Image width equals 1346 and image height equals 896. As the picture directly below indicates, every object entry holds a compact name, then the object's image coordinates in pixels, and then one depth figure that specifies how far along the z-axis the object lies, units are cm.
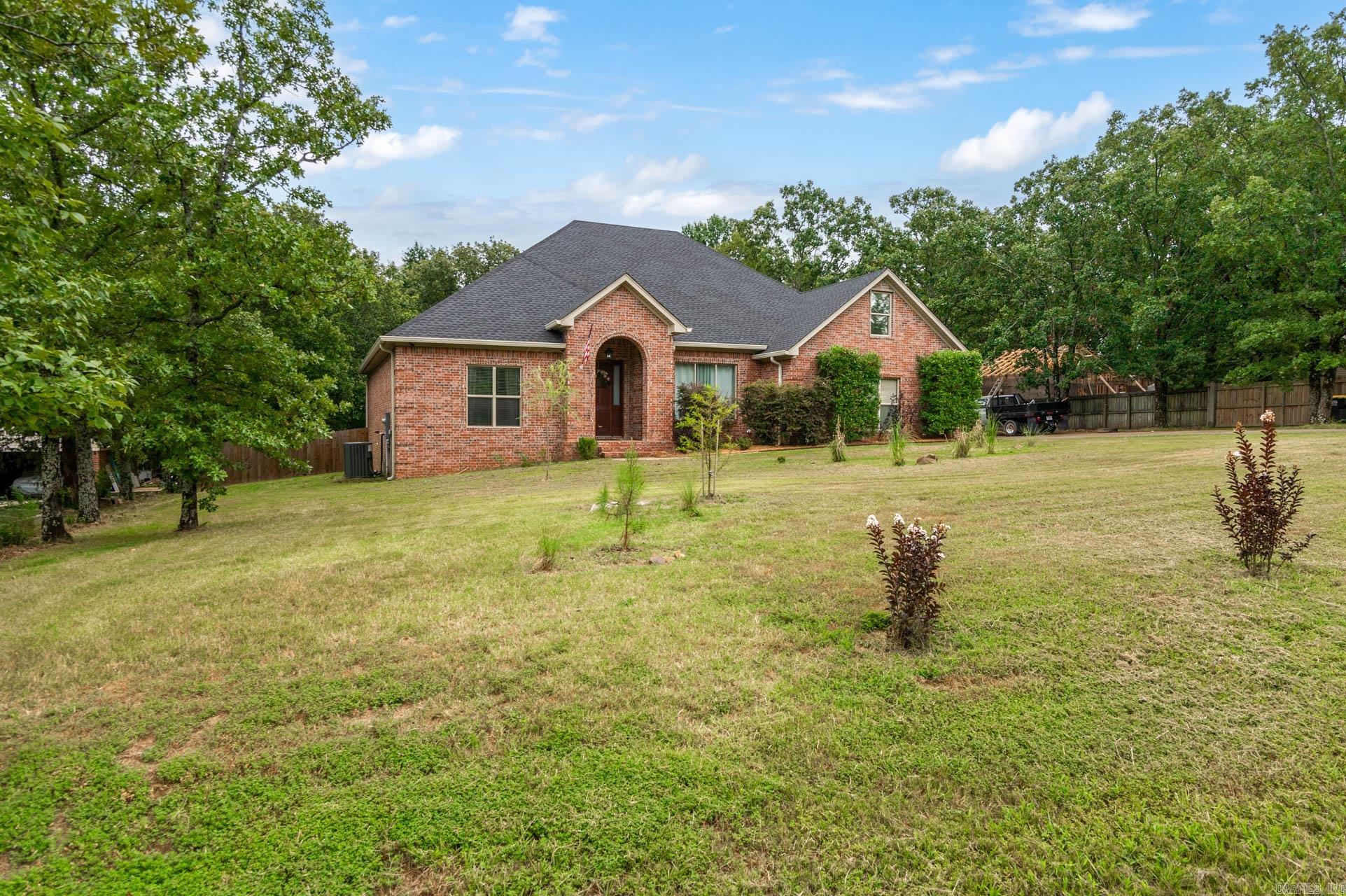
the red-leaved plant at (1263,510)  455
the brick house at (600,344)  1731
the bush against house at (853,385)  2034
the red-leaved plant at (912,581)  387
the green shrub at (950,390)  2192
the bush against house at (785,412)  1922
